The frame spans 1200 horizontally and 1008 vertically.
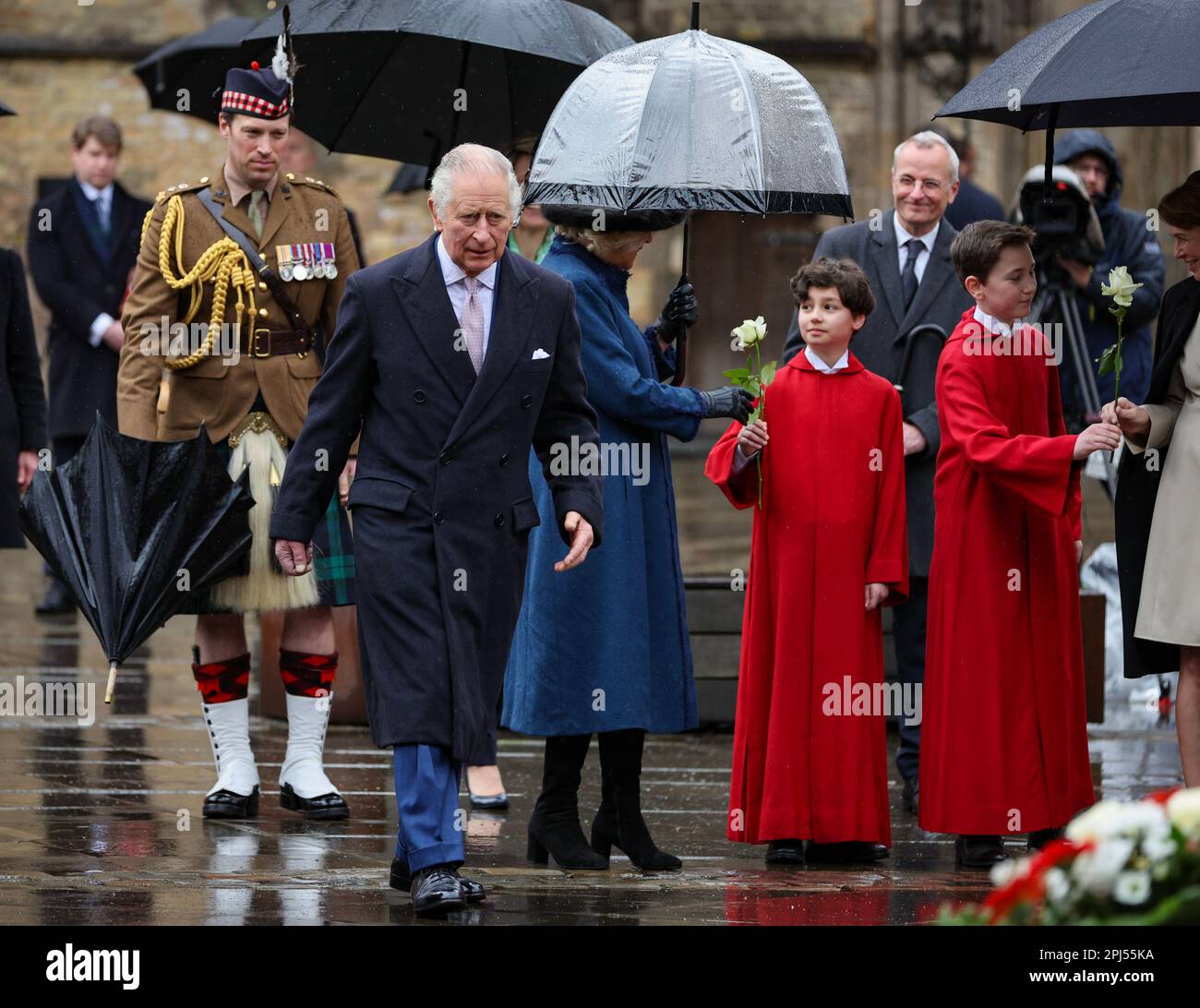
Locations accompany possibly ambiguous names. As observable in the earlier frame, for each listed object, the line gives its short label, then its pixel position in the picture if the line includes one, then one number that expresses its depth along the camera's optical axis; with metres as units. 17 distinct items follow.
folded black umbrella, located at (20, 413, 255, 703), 13.83
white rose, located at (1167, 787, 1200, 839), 6.58
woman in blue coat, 12.87
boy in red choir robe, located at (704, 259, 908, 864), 13.20
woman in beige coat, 13.09
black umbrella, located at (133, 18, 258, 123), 19.12
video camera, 18.86
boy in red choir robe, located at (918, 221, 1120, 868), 13.21
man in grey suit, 15.64
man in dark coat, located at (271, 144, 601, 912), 11.30
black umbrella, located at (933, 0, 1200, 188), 12.06
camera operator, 19.55
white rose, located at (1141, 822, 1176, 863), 6.46
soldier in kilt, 14.49
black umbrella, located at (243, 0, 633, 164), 15.24
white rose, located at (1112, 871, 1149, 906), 6.41
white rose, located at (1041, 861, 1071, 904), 6.49
